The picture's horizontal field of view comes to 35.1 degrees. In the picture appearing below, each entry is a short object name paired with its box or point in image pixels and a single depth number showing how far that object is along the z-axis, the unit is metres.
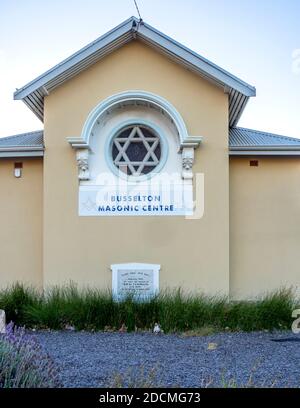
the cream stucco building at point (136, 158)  9.87
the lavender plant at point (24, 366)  4.56
